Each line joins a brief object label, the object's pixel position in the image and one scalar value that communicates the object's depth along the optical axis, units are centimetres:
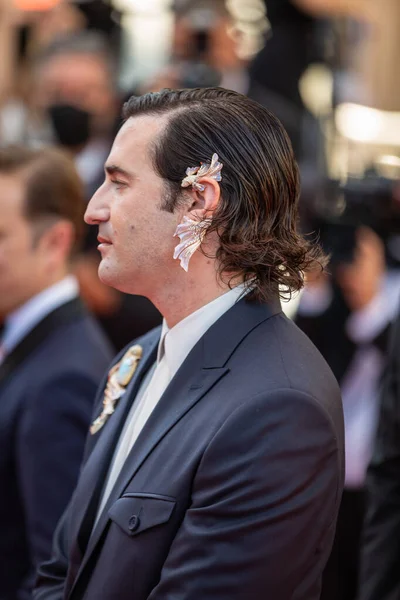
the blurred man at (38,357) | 543
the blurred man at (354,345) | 778
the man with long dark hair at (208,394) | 355
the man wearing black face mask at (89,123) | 898
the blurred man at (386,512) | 559
